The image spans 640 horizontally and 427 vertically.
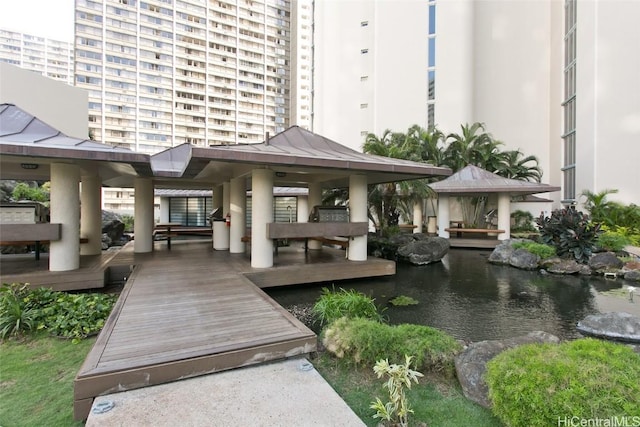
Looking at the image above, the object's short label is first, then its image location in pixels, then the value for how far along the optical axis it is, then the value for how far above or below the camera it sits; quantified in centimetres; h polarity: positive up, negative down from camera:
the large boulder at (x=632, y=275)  894 -185
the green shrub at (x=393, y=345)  354 -156
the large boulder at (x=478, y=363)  302 -158
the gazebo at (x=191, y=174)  642 +101
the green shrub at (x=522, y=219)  2125 -63
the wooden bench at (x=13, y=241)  638 -66
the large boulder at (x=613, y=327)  478 -182
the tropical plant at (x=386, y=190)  1352 +86
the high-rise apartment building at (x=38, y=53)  6669 +3445
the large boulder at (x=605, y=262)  960 -160
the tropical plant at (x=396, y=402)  254 -156
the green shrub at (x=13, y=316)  455 -158
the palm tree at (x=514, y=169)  1917 +252
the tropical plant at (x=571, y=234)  1037 -82
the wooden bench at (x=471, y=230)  1511 -100
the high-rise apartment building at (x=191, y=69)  4475 +2269
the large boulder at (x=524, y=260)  1062 -168
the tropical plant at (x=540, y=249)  1069 -134
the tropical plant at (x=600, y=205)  1527 +25
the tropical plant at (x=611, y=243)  1115 -115
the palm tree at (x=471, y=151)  1898 +357
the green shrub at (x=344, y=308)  522 -166
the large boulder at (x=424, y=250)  1139 -149
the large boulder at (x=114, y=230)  1472 -97
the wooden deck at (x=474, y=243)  1516 -160
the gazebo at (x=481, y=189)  1436 +96
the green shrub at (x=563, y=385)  220 -129
